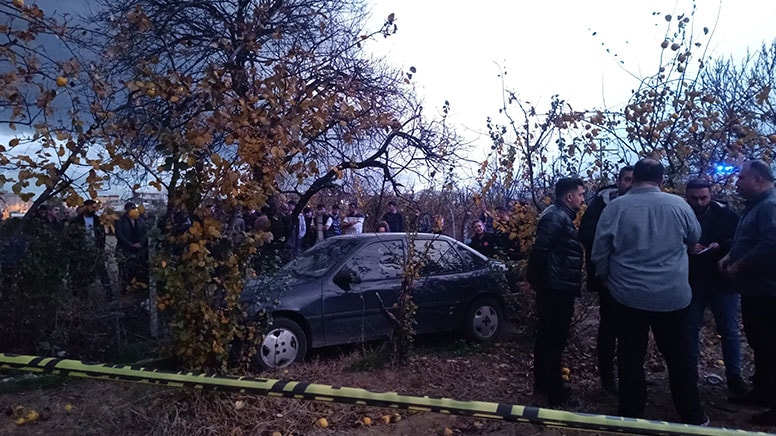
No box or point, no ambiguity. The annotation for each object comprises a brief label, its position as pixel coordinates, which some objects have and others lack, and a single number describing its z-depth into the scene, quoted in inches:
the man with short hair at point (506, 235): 270.8
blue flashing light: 269.7
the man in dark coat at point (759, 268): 172.2
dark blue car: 240.2
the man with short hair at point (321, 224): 468.4
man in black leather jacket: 189.0
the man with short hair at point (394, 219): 468.8
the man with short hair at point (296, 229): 397.9
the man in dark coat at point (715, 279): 199.0
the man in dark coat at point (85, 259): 267.0
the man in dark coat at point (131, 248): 264.6
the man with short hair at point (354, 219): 434.8
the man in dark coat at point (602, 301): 199.6
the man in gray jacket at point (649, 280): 163.0
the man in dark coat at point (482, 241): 380.8
